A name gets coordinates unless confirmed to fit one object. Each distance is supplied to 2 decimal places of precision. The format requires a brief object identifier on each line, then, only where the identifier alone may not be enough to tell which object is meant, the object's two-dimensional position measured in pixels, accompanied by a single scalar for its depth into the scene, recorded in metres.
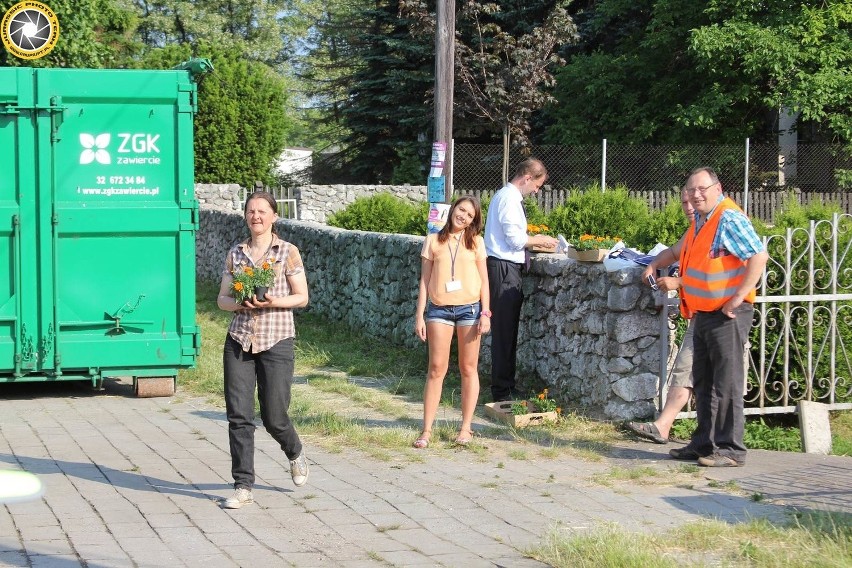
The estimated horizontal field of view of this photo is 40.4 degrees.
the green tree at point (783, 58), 28.20
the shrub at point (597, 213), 15.02
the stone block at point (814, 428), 8.19
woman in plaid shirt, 6.41
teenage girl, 7.96
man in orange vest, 7.23
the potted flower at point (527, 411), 8.65
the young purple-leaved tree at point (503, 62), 31.20
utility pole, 14.83
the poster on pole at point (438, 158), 13.57
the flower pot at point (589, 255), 8.73
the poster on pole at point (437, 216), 10.84
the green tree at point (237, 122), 32.94
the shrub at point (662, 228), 11.34
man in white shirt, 9.16
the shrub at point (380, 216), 18.44
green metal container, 9.54
